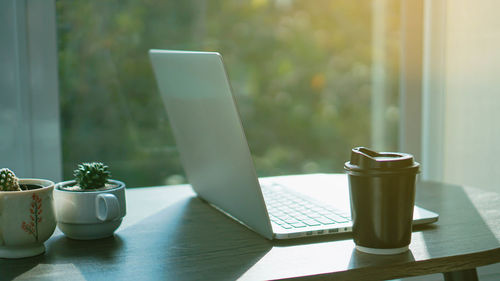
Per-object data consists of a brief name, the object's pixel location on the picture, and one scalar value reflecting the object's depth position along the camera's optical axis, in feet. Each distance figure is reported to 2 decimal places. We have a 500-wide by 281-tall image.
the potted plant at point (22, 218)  4.13
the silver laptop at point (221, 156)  4.31
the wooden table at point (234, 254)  4.01
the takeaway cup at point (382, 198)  4.07
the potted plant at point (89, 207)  4.36
